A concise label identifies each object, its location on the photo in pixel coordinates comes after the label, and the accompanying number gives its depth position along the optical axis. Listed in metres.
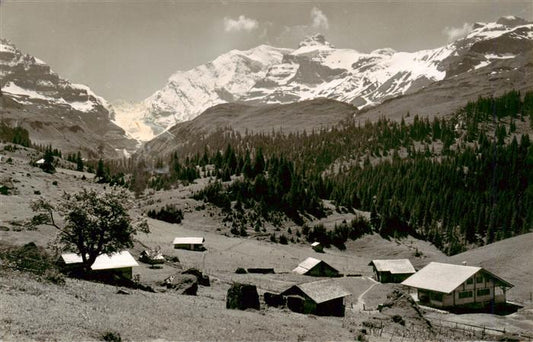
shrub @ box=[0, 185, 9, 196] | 114.08
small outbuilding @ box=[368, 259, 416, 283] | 95.65
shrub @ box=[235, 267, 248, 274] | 87.38
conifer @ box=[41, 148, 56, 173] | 176.88
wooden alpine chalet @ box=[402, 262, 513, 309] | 69.88
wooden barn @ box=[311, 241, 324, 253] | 131.75
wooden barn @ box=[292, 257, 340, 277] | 95.81
